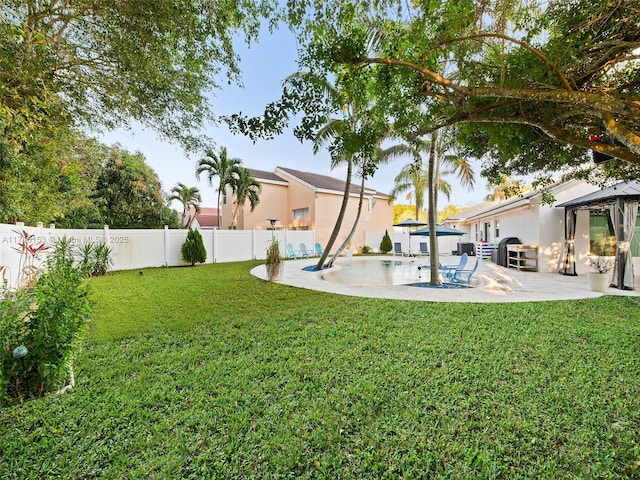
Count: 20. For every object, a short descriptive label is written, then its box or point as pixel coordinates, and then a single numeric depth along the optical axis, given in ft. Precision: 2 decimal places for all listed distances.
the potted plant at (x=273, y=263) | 34.01
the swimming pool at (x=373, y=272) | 35.57
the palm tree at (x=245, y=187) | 74.49
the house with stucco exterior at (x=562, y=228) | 38.52
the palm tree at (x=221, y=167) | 75.56
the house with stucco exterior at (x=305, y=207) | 79.82
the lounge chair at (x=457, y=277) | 32.40
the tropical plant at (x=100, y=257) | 38.45
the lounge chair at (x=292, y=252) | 64.76
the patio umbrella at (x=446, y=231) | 40.26
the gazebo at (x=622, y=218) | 27.99
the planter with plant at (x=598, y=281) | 26.91
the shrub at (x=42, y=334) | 9.41
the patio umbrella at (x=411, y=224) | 60.49
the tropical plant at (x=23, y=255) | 23.67
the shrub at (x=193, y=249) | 51.65
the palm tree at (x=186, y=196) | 87.35
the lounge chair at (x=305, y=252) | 69.55
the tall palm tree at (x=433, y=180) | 31.37
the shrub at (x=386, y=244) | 80.69
